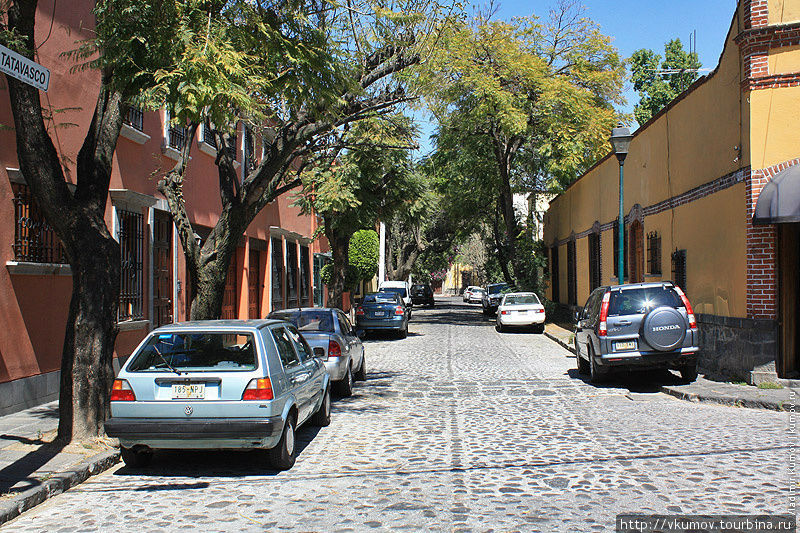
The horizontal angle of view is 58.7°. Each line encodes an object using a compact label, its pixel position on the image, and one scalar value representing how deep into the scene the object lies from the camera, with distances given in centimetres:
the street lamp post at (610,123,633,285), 1594
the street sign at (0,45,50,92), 573
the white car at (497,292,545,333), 2623
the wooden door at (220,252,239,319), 2036
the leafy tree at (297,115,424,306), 2312
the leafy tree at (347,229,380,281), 3381
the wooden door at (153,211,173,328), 1533
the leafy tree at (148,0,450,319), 771
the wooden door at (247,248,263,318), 2266
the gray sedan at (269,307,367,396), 1102
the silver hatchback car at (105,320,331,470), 660
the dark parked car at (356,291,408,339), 2412
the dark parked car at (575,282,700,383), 1162
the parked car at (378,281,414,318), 3797
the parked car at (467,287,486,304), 6462
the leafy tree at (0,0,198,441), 780
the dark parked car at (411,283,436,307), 5544
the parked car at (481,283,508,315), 3809
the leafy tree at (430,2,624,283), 2753
